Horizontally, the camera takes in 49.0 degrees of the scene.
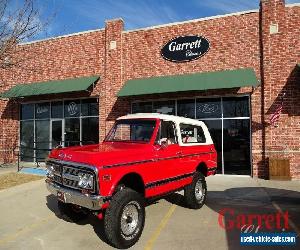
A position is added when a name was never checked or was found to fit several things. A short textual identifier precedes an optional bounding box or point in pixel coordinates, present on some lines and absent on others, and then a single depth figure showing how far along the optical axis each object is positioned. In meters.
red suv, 5.66
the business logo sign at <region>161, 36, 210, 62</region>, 15.43
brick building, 13.94
